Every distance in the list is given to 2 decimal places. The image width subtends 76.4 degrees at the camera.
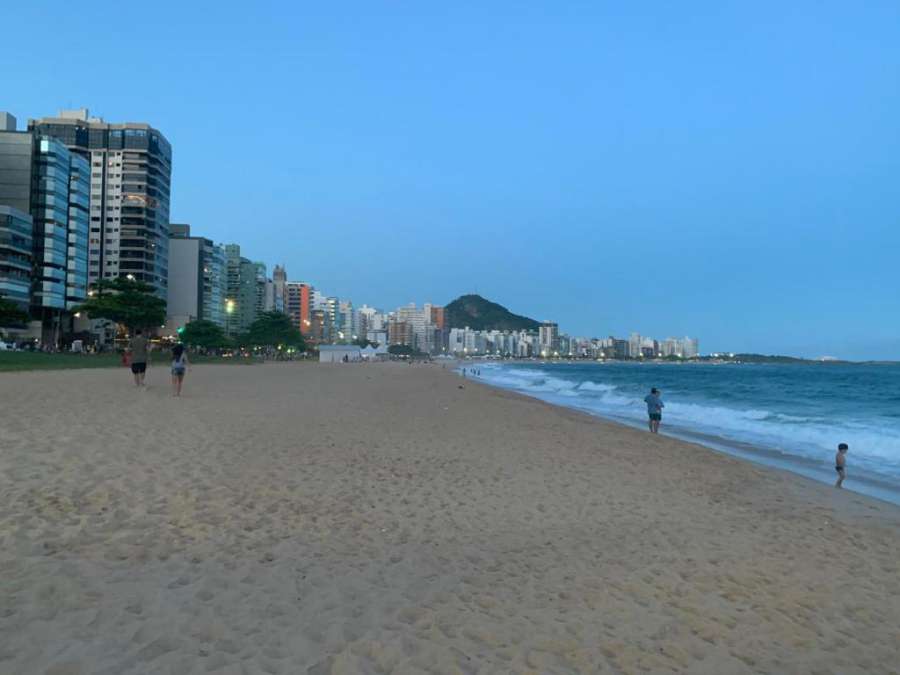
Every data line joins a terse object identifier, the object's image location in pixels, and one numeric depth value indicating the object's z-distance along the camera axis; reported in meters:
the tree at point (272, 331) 96.81
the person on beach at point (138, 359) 19.90
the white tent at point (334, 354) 107.94
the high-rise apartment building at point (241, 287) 170.50
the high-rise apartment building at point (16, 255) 71.00
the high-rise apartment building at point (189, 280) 121.12
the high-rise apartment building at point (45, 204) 79.94
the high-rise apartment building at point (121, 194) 103.94
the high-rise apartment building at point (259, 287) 182.86
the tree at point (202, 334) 75.38
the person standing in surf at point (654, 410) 18.00
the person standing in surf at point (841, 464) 11.37
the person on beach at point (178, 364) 18.06
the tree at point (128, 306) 52.12
